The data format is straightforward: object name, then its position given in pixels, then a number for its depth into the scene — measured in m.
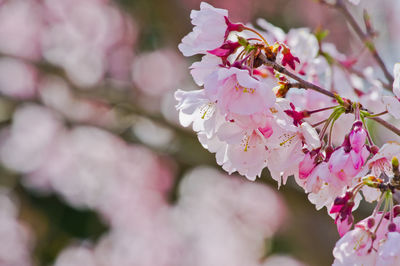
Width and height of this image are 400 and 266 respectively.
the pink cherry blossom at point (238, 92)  1.51
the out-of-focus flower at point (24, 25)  10.12
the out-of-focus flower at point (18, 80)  10.04
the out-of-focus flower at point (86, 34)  9.57
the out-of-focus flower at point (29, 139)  9.50
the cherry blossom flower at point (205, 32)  1.63
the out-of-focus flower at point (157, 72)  9.99
